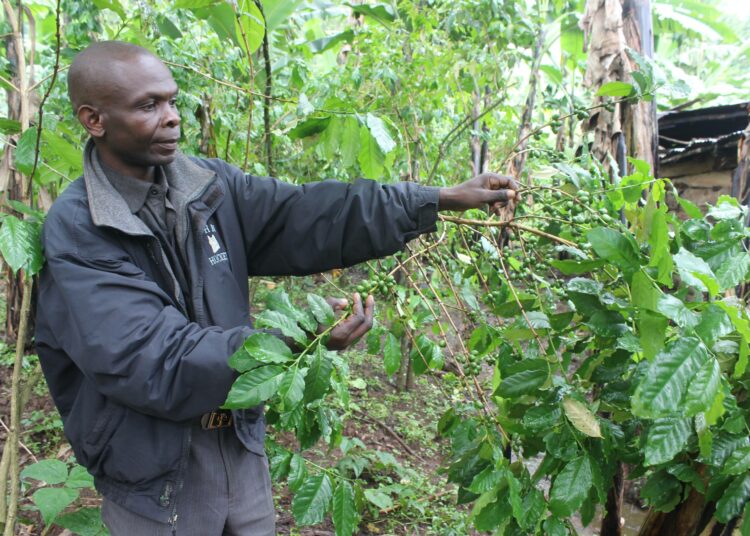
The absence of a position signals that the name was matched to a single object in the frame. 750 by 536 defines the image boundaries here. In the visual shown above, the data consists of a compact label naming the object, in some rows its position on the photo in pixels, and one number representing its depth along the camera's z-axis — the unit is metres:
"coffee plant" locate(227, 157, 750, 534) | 1.25
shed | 6.14
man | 1.40
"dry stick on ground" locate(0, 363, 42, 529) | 1.97
